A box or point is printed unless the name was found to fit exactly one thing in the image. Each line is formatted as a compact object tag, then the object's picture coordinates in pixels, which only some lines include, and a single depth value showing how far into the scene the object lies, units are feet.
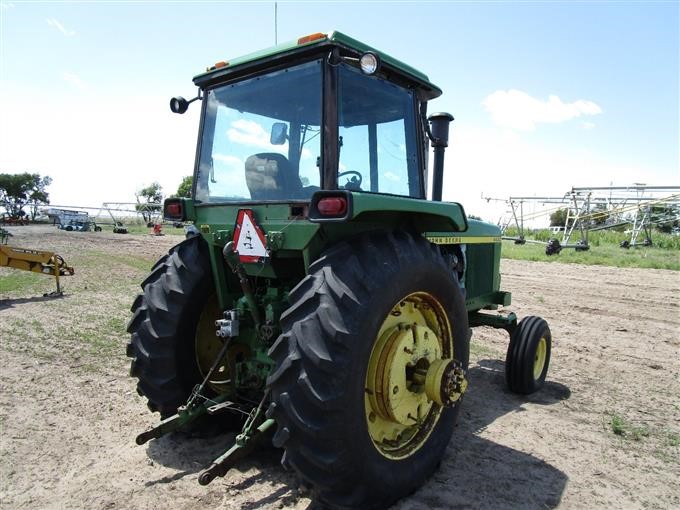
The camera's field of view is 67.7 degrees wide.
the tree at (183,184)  143.43
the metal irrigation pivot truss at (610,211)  69.05
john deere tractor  8.01
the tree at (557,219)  149.83
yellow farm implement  29.01
